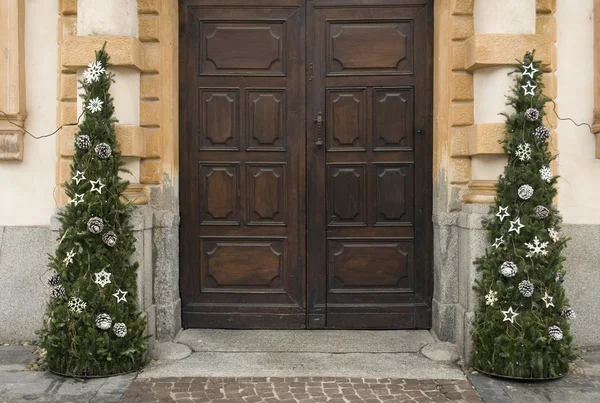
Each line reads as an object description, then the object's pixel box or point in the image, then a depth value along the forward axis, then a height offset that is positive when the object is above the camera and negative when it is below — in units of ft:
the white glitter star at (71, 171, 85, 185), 19.20 +0.29
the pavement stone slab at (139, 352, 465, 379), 19.75 -5.21
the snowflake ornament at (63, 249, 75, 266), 19.10 -1.94
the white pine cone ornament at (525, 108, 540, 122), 19.03 +2.04
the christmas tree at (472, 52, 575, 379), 18.86 -2.15
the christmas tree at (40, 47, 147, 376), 19.06 -2.19
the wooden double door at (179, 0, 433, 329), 23.39 +0.91
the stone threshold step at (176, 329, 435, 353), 21.88 -4.95
